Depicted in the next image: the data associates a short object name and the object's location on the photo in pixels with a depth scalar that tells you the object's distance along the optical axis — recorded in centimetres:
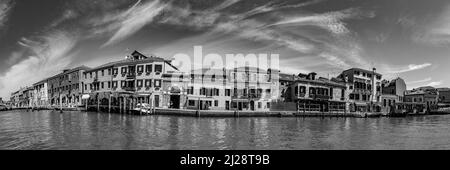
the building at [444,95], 9252
